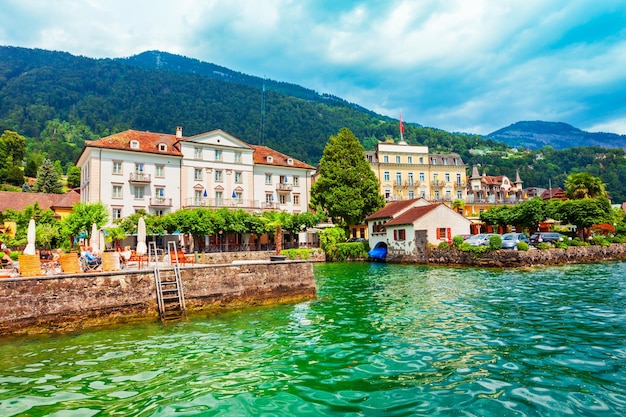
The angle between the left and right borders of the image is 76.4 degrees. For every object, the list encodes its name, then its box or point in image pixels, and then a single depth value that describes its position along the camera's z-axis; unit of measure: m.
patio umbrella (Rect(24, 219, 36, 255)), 16.09
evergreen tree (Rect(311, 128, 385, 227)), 53.53
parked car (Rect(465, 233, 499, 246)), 37.84
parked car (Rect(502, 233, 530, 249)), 34.91
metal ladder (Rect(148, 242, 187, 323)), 14.46
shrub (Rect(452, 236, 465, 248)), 37.12
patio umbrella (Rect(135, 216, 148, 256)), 18.27
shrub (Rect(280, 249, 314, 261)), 44.87
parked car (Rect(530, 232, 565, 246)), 43.16
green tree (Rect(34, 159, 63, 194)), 78.44
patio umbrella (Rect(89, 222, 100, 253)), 20.94
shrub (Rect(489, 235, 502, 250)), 34.09
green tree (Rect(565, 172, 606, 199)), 52.59
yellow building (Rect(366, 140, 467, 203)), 68.81
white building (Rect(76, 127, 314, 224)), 46.22
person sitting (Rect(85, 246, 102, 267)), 17.22
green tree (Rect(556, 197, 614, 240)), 42.81
